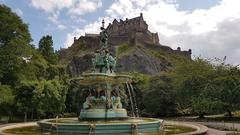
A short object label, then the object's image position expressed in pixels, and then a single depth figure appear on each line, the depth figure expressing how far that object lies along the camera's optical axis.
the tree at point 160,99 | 28.38
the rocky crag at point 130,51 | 60.31
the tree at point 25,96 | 23.24
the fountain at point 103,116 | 11.46
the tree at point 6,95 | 21.08
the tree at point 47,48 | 38.99
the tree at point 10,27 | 23.21
